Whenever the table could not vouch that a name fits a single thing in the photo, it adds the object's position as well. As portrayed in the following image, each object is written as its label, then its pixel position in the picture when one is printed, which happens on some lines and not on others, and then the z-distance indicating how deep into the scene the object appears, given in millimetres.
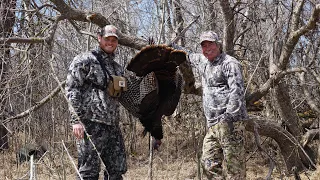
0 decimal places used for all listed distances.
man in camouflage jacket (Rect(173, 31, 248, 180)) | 4371
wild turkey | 4152
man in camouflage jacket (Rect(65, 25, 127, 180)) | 3967
